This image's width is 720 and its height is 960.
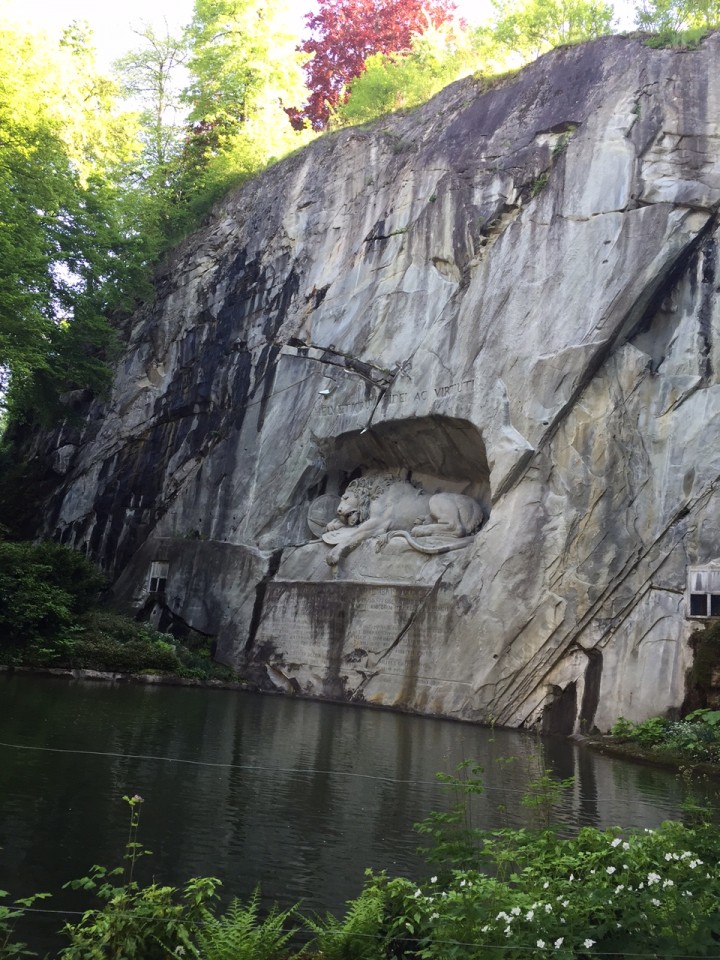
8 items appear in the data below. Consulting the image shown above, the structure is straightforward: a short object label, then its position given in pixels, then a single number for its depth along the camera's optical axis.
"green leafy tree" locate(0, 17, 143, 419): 20.02
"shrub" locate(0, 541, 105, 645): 15.85
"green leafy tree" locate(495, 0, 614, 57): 21.67
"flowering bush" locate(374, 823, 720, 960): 3.19
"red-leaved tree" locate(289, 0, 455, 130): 32.84
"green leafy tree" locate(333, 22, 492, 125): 22.78
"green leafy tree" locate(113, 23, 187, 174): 31.34
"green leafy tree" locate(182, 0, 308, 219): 28.36
